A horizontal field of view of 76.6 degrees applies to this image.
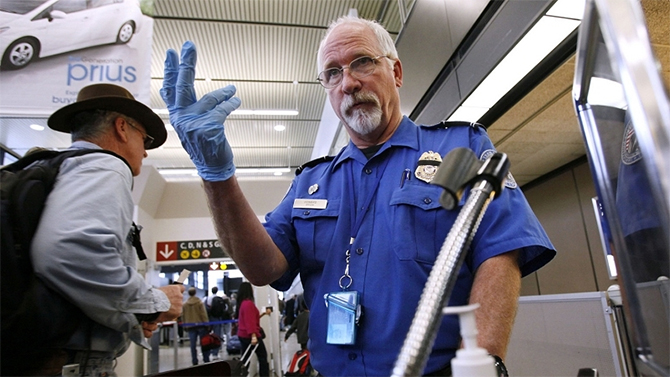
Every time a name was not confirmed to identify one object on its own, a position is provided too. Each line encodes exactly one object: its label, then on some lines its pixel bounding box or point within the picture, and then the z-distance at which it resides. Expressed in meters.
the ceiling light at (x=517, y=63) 2.57
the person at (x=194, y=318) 7.96
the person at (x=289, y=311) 14.30
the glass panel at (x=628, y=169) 0.47
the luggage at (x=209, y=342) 7.50
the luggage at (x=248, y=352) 6.02
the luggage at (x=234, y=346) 7.88
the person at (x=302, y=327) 7.09
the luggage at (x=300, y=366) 5.85
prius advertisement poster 2.31
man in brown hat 1.20
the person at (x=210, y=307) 10.13
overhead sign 8.45
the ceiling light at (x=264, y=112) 9.54
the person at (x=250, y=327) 6.66
